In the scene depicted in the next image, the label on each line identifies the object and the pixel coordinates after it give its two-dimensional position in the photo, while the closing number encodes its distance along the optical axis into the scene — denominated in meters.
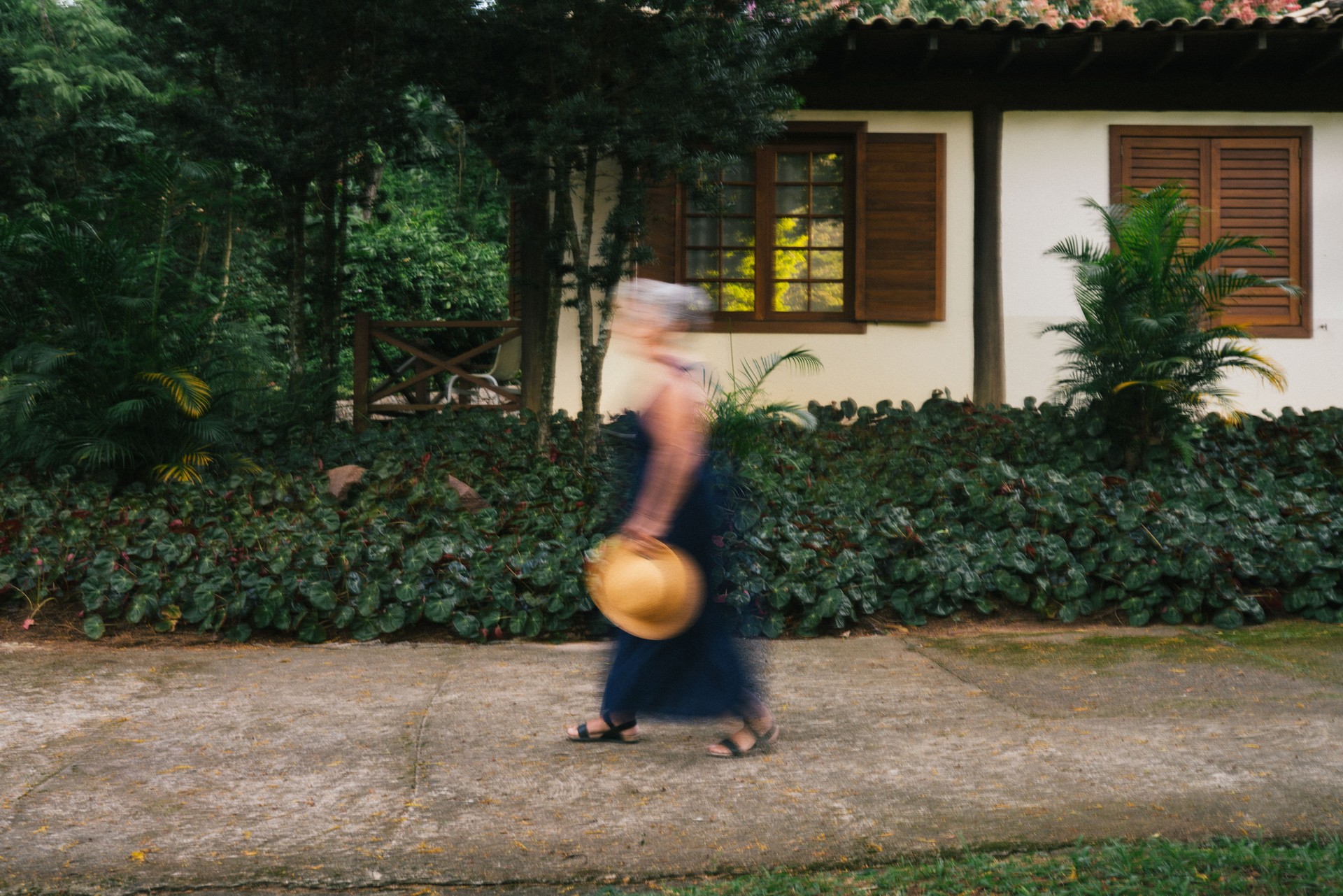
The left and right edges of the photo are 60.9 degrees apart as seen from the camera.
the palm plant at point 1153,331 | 7.86
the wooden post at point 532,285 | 9.24
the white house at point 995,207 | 10.62
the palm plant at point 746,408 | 8.17
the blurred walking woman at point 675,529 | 3.82
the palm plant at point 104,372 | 7.57
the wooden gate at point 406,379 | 10.55
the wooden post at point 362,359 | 10.55
